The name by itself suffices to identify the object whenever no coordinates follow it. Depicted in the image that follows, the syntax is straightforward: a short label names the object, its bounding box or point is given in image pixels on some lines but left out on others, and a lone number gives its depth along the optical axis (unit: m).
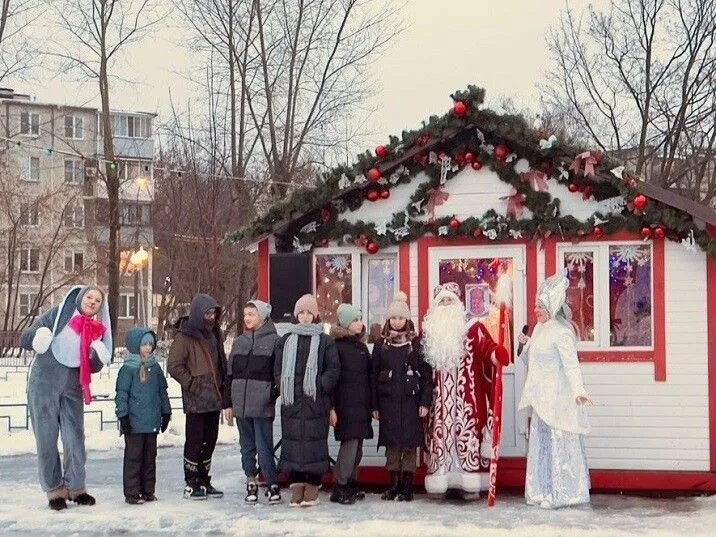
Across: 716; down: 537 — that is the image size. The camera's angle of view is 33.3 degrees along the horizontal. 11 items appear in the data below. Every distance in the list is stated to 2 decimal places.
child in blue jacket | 10.03
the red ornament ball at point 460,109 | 10.75
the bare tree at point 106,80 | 25.41
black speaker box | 11.16
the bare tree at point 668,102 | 23.02
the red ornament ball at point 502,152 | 10.86
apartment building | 34.94
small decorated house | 10.46
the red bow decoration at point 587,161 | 10.41
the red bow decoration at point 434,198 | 11.06
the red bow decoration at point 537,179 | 10.84
